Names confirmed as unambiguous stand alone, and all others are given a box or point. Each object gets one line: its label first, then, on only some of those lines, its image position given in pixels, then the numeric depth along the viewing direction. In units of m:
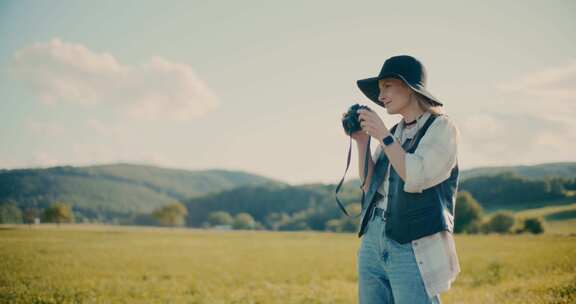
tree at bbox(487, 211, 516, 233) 55.98
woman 2.67
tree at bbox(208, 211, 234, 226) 146.62
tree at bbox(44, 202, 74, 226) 61.53
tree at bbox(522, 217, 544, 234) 42.94
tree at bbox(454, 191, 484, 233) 62.75
